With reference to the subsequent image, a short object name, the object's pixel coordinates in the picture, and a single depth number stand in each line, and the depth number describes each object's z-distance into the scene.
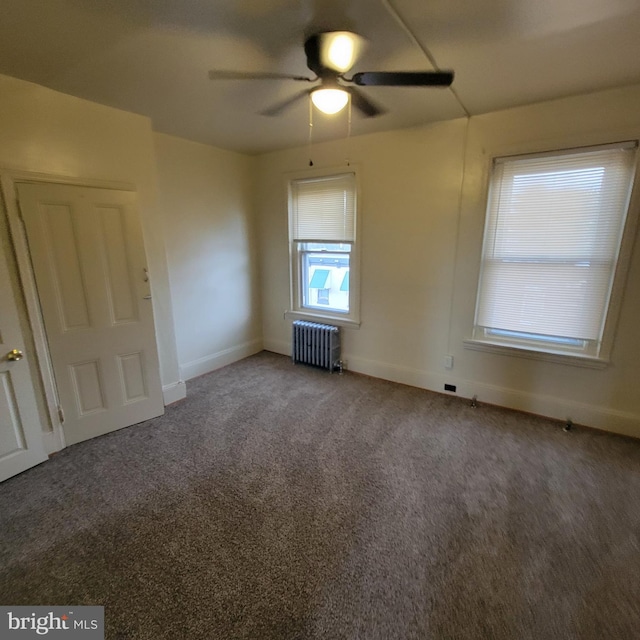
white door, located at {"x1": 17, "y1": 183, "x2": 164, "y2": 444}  2.31
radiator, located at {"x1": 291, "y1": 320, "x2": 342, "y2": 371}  3.86
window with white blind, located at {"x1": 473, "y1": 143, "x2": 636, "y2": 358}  2.46
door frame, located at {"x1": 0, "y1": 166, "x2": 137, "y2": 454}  2.14
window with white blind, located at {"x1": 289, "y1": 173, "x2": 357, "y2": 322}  3.65
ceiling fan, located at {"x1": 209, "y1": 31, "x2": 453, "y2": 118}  1.60
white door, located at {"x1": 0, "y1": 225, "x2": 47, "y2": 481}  2.13
